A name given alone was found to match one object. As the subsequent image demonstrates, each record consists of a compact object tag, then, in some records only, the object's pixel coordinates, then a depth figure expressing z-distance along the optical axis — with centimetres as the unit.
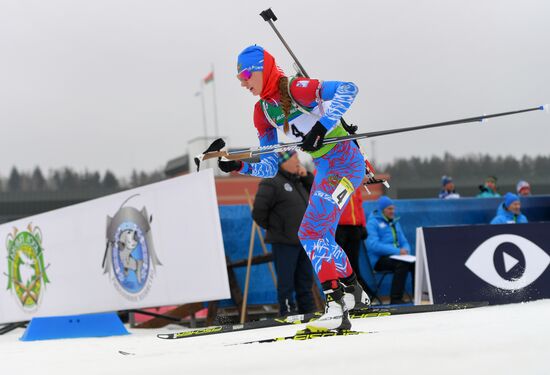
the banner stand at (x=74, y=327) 1593
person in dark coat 1580
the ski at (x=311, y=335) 957
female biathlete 991
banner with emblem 1522
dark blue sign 1627
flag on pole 8210
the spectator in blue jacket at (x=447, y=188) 2539
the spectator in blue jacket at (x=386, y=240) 1822
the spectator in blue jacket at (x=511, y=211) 1989
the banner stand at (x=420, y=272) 1633
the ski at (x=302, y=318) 1092
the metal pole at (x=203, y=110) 8626
